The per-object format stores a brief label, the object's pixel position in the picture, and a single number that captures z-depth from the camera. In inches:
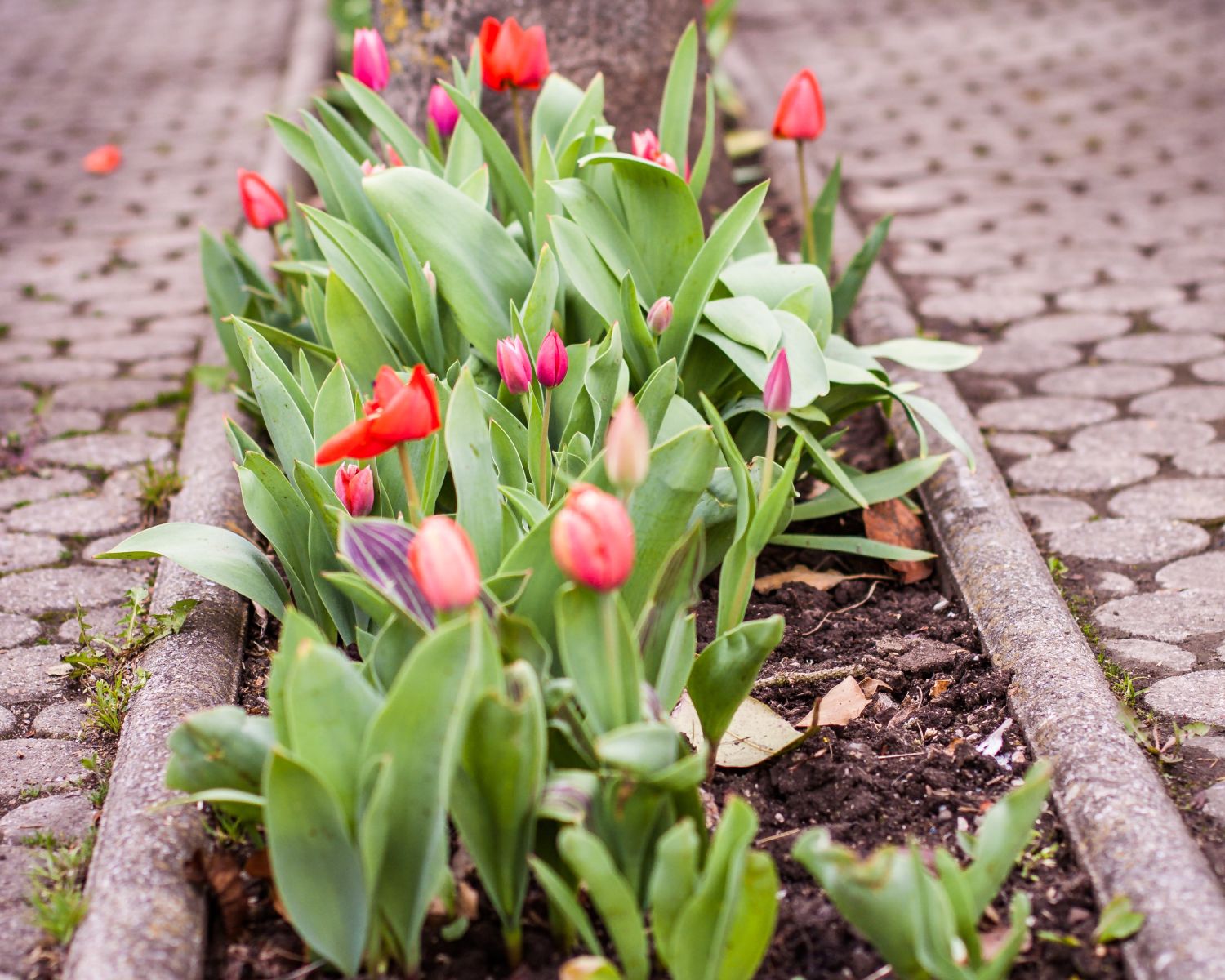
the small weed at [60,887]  60.9
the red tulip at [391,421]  56.4
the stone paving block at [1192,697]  78.3
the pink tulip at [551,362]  73.7
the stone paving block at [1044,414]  122.7
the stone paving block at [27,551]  105.1
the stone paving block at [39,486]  116.4
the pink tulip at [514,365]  72.5
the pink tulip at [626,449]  48.3
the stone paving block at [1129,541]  99.4
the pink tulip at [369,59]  107.9
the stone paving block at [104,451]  122.9
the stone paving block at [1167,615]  88.3
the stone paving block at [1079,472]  111.4
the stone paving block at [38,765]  77.1
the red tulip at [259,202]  111.3
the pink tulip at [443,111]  107.2
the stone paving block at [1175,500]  104.7
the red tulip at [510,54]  98.0
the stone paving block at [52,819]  71.8
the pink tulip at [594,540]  47.6
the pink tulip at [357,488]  69.9
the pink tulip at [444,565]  48.4
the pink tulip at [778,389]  64.5
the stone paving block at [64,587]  99.0
